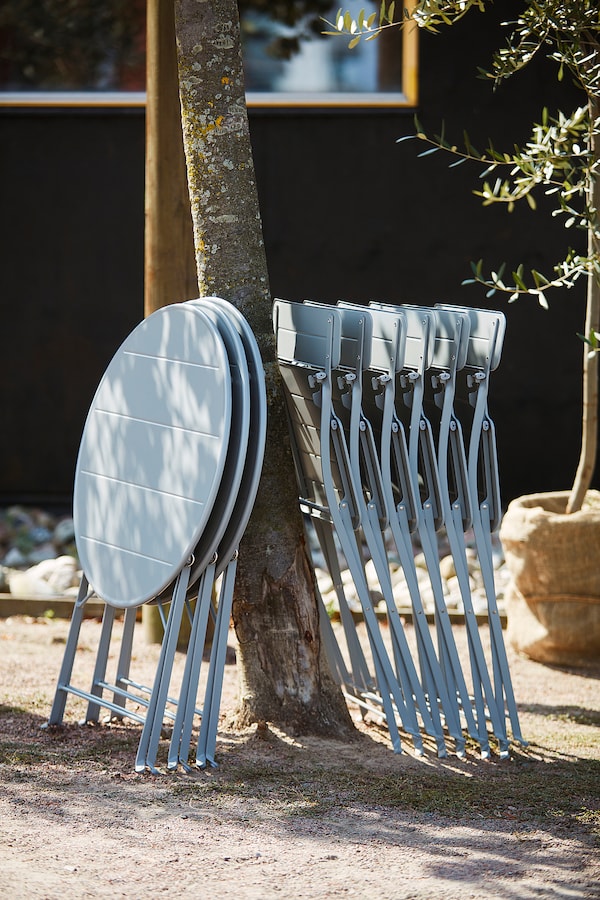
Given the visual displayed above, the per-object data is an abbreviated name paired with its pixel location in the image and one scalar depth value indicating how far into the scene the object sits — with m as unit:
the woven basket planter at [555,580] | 9.34
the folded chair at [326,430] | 6.58
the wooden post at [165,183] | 9.34
